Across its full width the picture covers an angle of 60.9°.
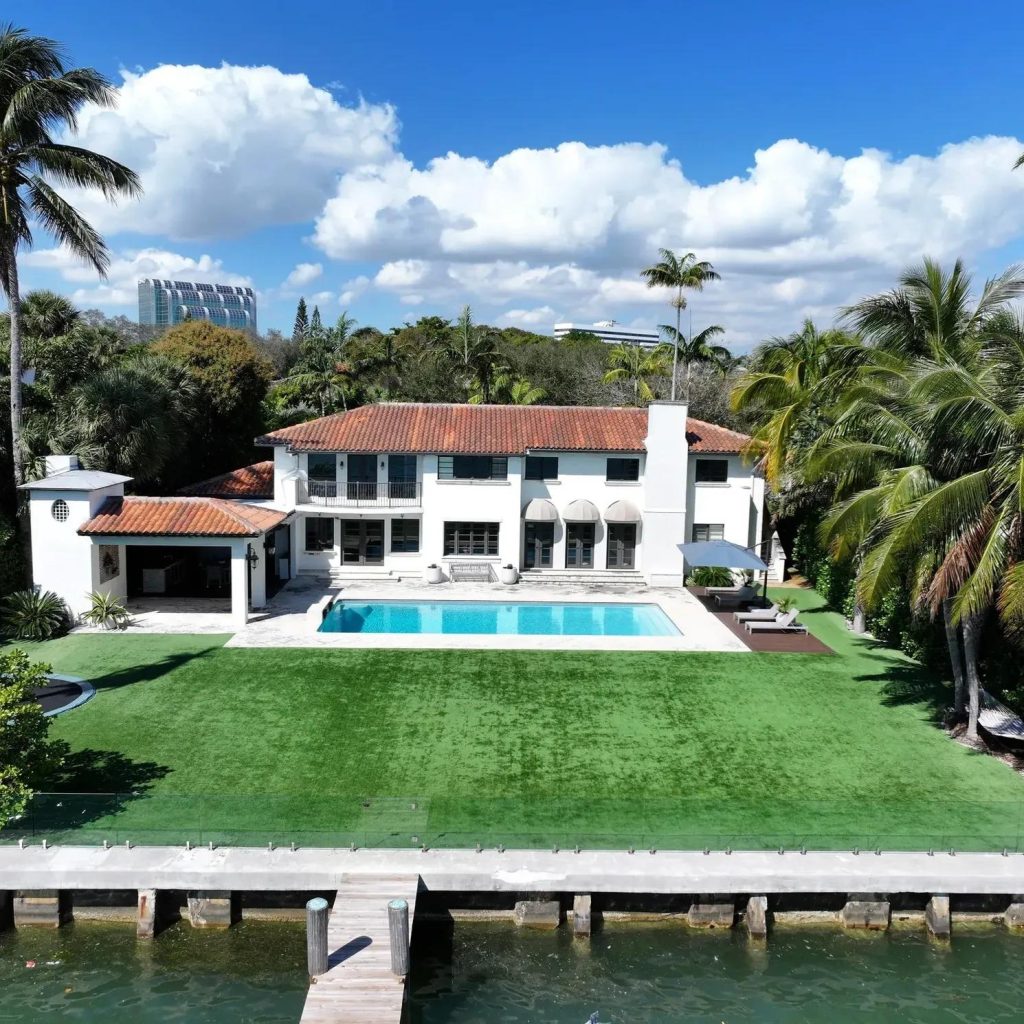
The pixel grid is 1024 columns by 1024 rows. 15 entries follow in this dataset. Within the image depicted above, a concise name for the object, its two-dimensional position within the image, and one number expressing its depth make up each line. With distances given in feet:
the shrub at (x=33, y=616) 90.17
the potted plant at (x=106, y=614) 93.56
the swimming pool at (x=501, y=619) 99.71
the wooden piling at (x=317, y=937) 42.63
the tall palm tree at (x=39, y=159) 92.84
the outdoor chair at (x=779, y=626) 96.89
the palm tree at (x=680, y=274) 154.92
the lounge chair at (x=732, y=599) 110.01
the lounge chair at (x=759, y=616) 99.66
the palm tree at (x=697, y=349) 160.35
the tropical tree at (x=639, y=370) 187.01
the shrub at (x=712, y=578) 119.75
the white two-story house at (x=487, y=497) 120.06
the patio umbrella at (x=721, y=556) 106.11
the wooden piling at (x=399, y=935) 42.60
